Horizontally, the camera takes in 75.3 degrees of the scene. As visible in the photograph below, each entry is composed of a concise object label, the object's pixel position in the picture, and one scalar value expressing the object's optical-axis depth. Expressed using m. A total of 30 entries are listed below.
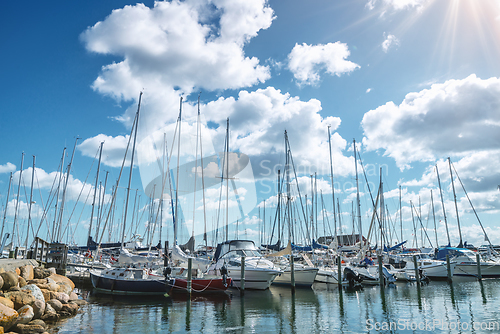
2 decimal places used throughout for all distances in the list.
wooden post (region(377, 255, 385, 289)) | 28.45
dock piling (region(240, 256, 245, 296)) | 23.35
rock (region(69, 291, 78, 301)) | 19.47
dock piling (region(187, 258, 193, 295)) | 21.92
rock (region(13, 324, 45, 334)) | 12.23
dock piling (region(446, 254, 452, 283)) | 33.12
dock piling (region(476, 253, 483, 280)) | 33.16
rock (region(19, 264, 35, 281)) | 16.84
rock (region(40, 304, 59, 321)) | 14.91
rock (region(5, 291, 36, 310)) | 13.30
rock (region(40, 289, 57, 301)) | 16.56
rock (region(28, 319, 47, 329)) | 13.13
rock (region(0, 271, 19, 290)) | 13.80
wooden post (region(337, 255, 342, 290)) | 28.08
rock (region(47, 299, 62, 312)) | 16.25
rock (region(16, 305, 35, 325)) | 12.69
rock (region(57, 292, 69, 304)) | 17.68
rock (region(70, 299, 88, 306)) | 19.49
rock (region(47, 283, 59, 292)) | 17.84
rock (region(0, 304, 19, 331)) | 11.23
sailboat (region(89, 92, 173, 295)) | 22.25
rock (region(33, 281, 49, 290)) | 16.97
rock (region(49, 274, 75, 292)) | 20.69
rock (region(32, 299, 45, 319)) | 14.30
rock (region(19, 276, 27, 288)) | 15.56
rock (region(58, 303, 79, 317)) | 16.47
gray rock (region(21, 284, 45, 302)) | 14.65
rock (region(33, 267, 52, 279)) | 18.58
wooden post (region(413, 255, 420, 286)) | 29.49
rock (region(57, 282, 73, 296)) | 19.27
